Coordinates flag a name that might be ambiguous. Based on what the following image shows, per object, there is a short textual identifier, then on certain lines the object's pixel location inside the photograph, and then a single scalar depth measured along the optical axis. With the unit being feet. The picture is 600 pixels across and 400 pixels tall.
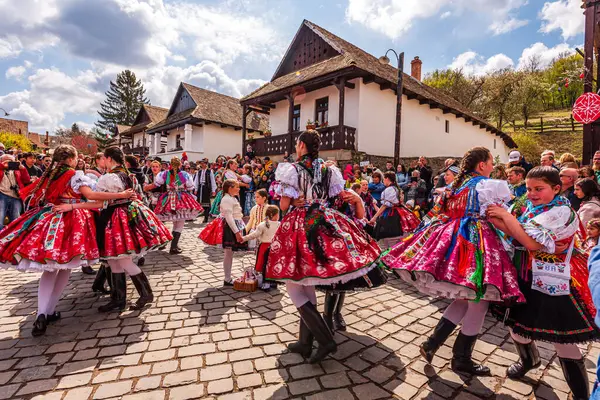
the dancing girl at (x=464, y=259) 7.32
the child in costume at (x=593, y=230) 12.82
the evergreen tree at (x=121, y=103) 157.79
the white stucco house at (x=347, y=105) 46.83
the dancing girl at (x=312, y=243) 8.20
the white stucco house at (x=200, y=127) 77.87
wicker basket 15.01
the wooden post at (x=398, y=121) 37.70
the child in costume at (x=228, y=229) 15.70
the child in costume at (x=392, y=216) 19.34
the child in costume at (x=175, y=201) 21.81
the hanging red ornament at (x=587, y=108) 27.68
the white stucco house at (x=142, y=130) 102.23
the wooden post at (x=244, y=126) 61.00
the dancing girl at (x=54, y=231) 10.30
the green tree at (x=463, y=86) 117.19
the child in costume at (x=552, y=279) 7.02
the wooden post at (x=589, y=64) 28.60
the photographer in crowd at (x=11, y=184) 25.26
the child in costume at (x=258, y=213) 16.43
